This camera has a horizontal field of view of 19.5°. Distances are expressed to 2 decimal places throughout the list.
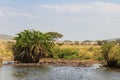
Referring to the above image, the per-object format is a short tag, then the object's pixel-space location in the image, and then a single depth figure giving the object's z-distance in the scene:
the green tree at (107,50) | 59.91
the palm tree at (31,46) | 70.19
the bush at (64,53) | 82.19
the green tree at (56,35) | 150.75
